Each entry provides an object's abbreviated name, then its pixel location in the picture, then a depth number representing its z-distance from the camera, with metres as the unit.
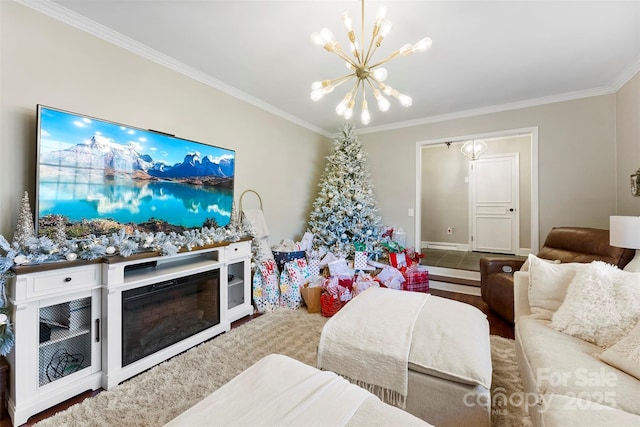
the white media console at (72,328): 1.50
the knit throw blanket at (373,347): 1.38
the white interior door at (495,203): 5.45
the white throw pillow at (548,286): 1.76
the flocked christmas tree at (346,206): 3.96
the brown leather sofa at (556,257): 2.42
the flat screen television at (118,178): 1.74
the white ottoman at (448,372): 1.24
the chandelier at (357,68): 1.55
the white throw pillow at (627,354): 1.15
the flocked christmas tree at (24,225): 1.59
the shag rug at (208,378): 1.53
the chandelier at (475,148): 5.15
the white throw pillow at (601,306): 1.37
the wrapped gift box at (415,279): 3.38
